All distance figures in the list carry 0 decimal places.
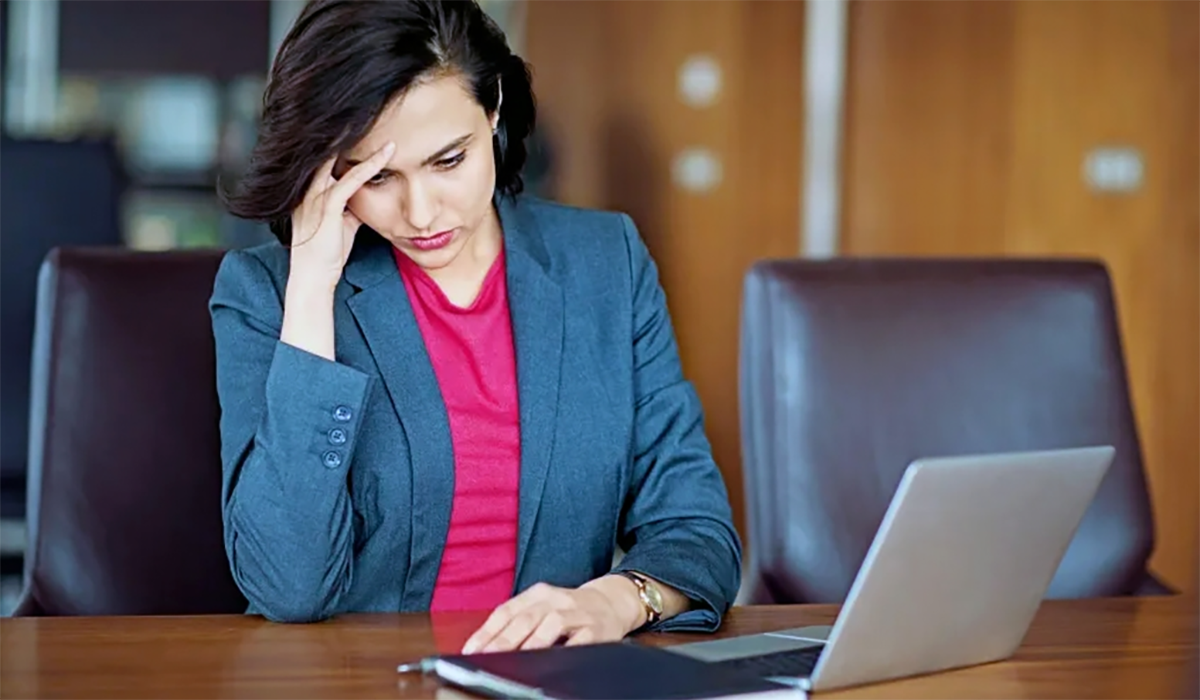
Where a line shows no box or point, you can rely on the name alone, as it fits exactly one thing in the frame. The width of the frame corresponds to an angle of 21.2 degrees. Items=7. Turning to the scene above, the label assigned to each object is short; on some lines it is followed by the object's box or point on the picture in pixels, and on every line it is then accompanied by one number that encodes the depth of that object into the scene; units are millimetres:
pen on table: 2546
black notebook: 2433
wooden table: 2502
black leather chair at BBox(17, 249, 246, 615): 3067
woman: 2833
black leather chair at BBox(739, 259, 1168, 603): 3260
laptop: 2492
